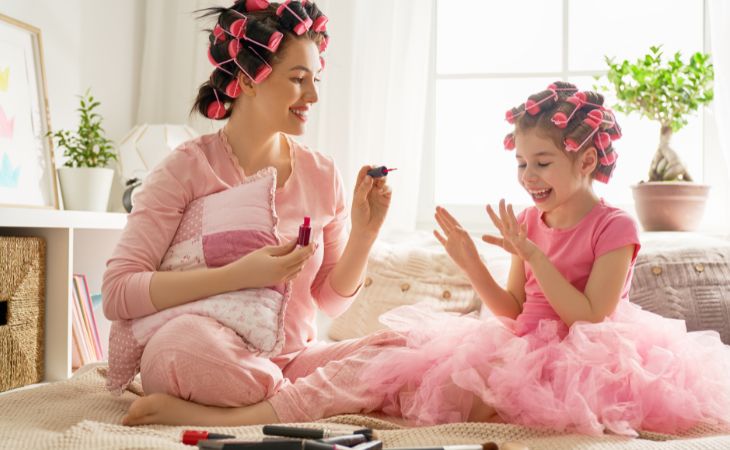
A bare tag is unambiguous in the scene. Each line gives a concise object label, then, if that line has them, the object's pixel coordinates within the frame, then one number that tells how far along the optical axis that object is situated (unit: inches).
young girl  49.0
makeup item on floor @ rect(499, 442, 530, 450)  41.2
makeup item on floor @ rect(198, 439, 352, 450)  38.2
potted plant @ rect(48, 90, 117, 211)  90.0
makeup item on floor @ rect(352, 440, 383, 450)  40.3
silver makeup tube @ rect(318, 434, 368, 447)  41.4
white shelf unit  78.7
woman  51.9
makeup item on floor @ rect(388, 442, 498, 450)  38.4
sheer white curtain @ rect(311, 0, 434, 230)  103.6
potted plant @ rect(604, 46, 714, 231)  91.4
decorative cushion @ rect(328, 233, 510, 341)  82.2
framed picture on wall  84.0
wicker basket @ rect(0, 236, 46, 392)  72.6
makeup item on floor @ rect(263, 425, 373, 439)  43.4
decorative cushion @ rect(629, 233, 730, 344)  71.9
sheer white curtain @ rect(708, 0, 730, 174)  93.6
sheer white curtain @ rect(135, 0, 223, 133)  113.1
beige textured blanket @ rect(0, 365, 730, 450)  42.7
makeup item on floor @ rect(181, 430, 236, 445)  42.5
